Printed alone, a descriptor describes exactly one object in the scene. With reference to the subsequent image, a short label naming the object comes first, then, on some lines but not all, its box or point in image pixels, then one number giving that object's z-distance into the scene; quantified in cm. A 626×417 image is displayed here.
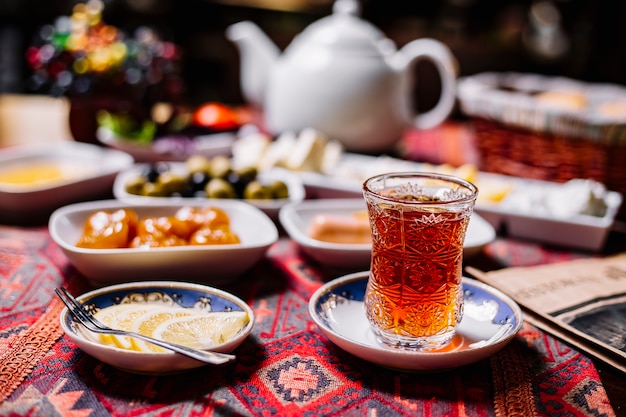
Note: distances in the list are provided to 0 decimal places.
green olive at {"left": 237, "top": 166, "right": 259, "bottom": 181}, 134
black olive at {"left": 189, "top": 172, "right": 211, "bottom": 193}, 132
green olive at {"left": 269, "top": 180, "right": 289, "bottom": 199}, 130
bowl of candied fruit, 91
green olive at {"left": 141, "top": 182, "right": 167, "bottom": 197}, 125
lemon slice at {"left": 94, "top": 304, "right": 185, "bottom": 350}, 69
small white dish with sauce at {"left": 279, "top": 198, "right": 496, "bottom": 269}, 100
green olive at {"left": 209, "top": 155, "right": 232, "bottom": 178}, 135
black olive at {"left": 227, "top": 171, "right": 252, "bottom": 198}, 131
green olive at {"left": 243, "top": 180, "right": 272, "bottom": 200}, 128
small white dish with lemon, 66
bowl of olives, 126
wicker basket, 139
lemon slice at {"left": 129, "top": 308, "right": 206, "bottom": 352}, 68
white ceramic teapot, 168
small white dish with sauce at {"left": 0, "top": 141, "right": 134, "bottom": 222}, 122
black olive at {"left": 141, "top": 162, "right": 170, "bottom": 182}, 131
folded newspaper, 80
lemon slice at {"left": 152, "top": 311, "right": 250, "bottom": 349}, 69
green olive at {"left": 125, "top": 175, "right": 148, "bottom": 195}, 127
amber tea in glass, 73
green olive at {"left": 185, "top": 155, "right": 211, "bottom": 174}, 138
